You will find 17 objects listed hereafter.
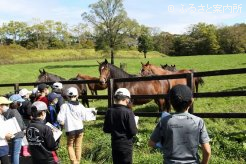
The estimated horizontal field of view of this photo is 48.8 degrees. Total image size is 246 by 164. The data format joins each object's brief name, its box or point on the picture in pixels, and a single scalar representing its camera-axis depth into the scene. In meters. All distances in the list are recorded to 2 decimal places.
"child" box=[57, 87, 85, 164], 4.98
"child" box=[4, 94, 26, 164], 4.69
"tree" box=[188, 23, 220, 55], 66.86
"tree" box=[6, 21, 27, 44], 93.32
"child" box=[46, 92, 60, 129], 5.49
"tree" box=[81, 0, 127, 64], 43.23
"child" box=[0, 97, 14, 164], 4.35
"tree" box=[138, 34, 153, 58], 60.16
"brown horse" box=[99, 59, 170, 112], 7.87
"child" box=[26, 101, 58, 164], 3.73
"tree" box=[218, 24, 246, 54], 62.99
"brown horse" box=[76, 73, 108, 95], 13.48
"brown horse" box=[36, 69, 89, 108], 10.70
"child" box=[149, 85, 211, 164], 2.51
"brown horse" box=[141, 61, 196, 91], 8.69
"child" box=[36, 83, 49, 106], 5.75
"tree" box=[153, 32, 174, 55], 74.32
